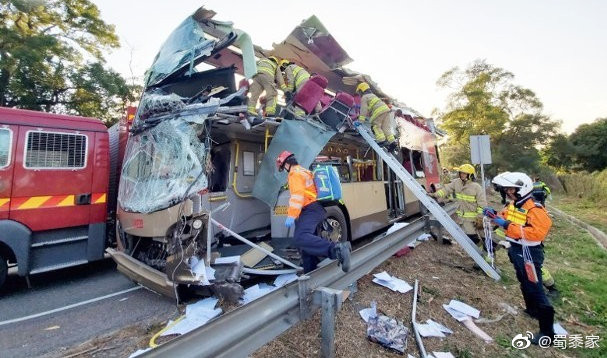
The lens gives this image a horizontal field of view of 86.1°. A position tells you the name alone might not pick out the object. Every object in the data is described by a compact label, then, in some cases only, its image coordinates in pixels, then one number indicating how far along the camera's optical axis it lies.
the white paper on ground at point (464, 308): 3.51
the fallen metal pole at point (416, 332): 2.64
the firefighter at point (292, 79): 5.44
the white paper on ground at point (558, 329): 3.37
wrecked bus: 3.51
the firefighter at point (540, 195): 4.89
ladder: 4.77
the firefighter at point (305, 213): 3.56
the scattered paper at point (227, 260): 3.51
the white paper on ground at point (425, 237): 6.39
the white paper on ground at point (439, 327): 3.08
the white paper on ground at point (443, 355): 2.69
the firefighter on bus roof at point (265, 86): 4.90
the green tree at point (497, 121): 29.20
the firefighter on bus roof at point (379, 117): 6.29
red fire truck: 4.25
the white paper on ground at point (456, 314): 3.39
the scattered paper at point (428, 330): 2.97
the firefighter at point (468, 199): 5.74
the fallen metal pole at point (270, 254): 3.66
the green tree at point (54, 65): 14.21
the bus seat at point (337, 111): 5.59
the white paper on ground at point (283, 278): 4.04
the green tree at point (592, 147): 26.80
